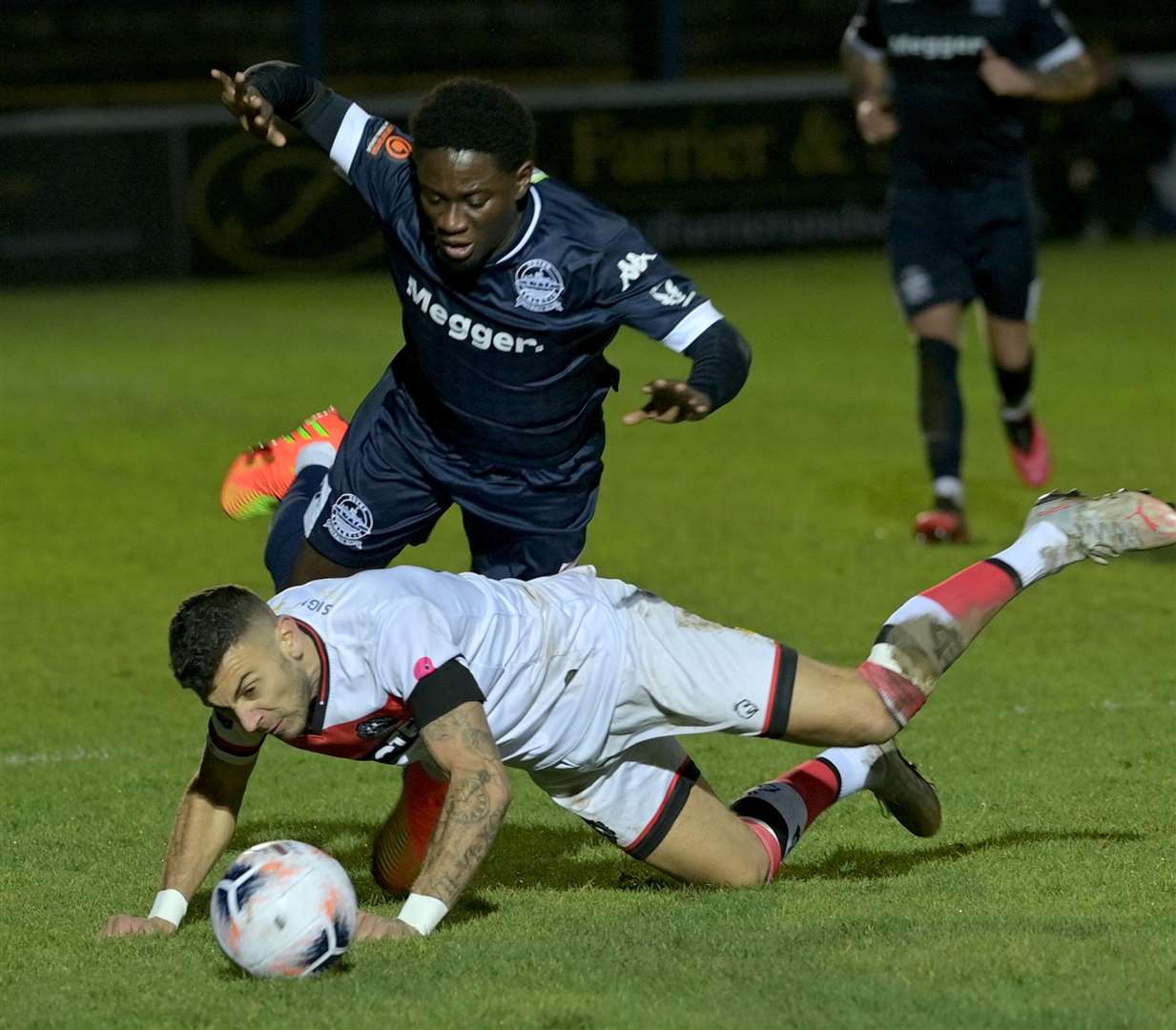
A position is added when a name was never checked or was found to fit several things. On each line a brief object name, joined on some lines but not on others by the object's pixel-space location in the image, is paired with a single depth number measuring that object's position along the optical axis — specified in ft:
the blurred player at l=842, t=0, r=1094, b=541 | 63.57
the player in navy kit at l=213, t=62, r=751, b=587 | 35.32
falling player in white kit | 29.81
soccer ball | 28.78
